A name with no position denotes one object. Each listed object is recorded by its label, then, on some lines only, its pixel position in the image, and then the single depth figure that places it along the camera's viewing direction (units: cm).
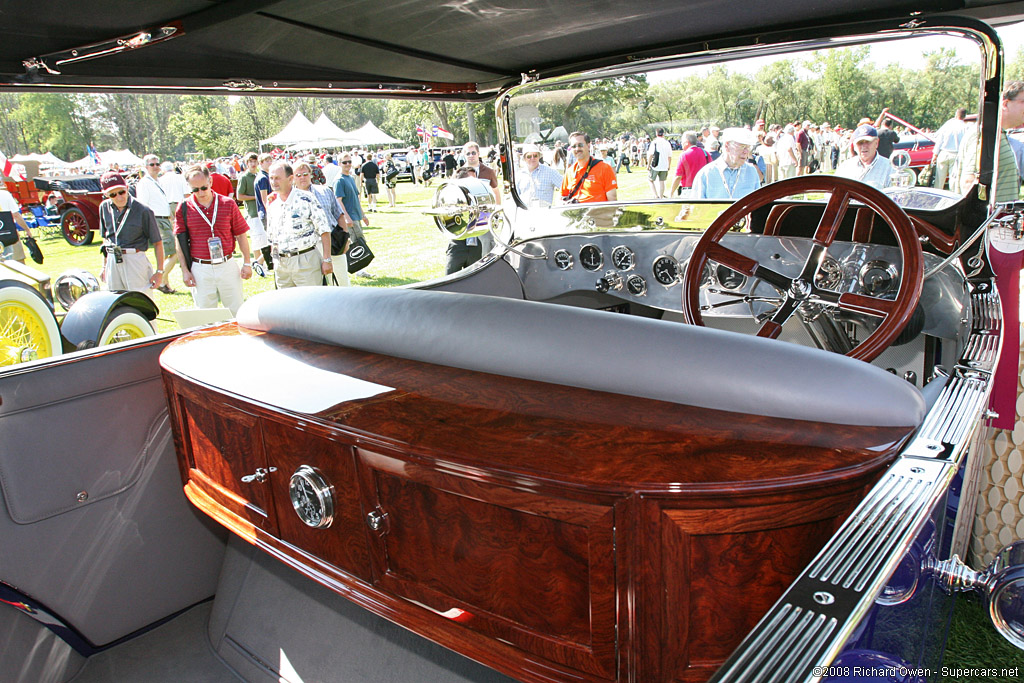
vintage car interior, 95
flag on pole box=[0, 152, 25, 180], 1449
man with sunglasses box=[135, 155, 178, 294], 753
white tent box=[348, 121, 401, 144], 1855
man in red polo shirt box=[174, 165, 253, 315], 520
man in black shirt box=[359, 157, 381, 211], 1672
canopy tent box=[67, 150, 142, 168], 2035
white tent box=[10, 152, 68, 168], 1803
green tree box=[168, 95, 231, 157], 2067
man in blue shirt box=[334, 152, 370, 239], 896
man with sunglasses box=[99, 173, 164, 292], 644
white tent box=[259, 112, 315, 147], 1705
